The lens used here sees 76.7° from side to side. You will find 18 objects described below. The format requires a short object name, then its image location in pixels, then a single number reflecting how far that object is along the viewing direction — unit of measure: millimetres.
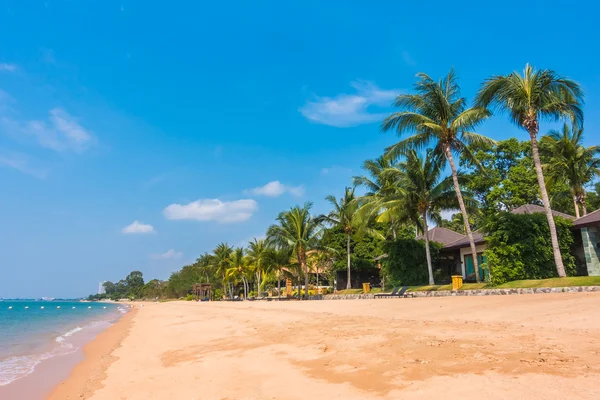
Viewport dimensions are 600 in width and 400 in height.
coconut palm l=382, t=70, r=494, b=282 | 19047
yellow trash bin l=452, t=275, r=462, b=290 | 17438
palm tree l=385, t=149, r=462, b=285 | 21172
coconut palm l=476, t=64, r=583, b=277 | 15914
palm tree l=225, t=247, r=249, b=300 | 44094
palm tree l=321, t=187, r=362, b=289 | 29719
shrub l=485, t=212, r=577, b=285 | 16031
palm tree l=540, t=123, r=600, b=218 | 22969
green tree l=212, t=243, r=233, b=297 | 51188
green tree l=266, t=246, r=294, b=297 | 31391
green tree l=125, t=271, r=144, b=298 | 148750
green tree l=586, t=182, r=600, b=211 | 32981
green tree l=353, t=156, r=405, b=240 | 22578
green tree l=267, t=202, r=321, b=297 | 30031
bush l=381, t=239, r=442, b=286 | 23578
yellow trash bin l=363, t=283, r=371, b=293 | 24784
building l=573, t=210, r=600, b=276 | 16203
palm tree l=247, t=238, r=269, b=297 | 33156
